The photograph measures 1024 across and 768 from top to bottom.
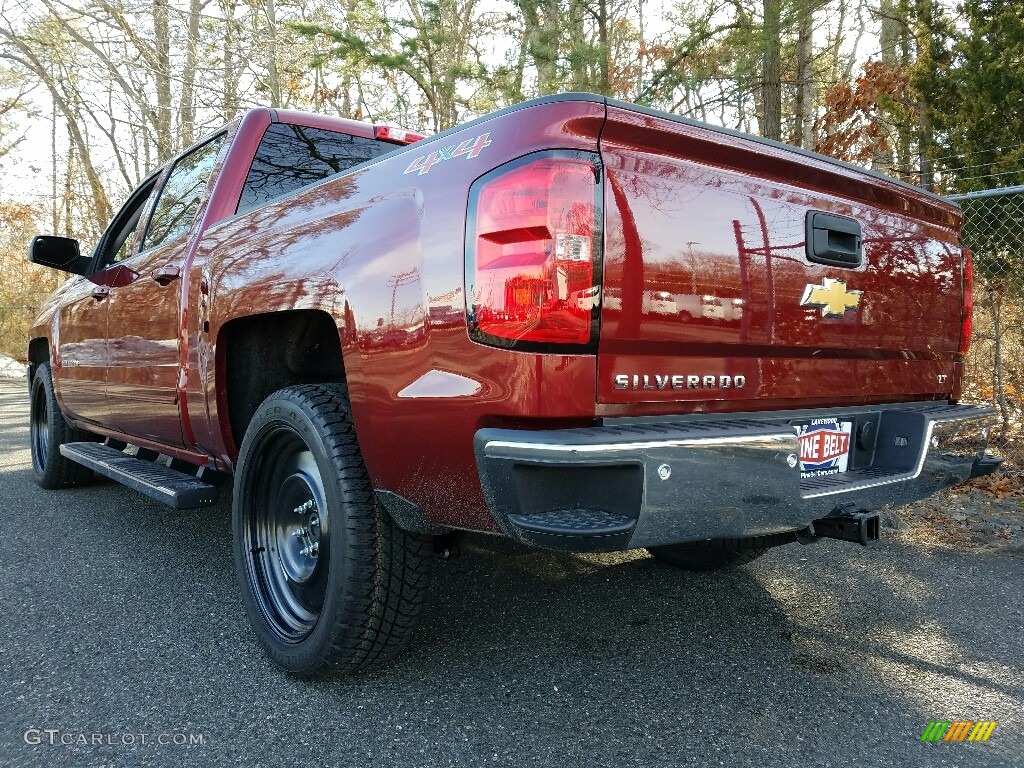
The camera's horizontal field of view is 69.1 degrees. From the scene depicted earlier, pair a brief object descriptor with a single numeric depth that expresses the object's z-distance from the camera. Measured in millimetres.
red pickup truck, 1714
